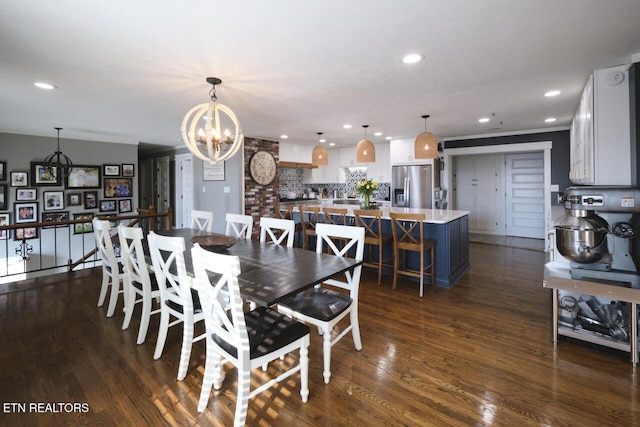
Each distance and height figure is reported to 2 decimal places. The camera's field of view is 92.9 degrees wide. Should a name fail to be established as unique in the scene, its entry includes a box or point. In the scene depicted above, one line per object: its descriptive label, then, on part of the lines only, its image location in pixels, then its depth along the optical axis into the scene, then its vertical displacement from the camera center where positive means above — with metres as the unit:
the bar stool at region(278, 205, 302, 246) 4.92 -0.06
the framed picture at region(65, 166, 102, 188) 5.98 +0.73
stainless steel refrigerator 6.20 +0.50
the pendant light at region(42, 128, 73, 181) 5.44 +0.90
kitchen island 3.74 -0.41
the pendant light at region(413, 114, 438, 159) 4.05 +0.85
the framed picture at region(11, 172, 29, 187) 5.32 +0.61
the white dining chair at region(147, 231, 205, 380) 1.86 -0.59
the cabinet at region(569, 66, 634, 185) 2.36 +0.63
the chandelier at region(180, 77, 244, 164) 2.42 +0.64
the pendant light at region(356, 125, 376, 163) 4.67 +0.90
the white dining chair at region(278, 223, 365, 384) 1.93 -0.64
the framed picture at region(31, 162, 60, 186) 5.52 +0.72
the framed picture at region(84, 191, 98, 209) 6.23 +0.29
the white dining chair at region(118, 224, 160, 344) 2.27 -0.54
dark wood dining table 1.63 -0.39
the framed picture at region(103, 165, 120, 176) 6.37 +0.90
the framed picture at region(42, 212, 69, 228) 5.75 -0.05
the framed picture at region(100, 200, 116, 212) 6.44 +0.16
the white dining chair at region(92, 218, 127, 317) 2.76 -0.46
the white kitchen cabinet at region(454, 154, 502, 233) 6.95 +0.47
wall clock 6.15 +0.92
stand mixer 2.27 -0.19
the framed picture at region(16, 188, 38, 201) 5.41 +0.36
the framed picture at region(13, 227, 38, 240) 5.48 -0.37
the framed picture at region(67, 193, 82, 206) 6.02 +0.28
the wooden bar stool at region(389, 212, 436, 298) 3.49 -0.40
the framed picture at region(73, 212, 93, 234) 6.14 -0.28
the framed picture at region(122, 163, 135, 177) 6.64 +0.95
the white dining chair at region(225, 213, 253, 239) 3.39 -0.10
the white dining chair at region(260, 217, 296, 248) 2.84 -0.14
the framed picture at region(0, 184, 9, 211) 5.24 +0.31
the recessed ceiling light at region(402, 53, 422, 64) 2.30 +1.18
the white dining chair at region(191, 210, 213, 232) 3.85 -0.05
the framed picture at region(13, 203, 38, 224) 5.45 +0.03
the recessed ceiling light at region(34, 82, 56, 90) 2.85 +1.23
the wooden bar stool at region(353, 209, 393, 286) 3.80 -0.33
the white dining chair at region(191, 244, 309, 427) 1.46 -0.68
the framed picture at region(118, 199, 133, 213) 6.71 +0.15
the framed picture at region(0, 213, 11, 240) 5.29 -0.11
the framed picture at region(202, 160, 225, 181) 6.35 +0.86
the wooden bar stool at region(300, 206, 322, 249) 4.64 -0.14
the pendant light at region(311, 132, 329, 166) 5.10 +0.93
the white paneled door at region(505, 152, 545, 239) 6.41 +0.31
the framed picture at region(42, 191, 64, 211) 5.73 +0.25
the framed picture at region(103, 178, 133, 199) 6.45 +0.55
